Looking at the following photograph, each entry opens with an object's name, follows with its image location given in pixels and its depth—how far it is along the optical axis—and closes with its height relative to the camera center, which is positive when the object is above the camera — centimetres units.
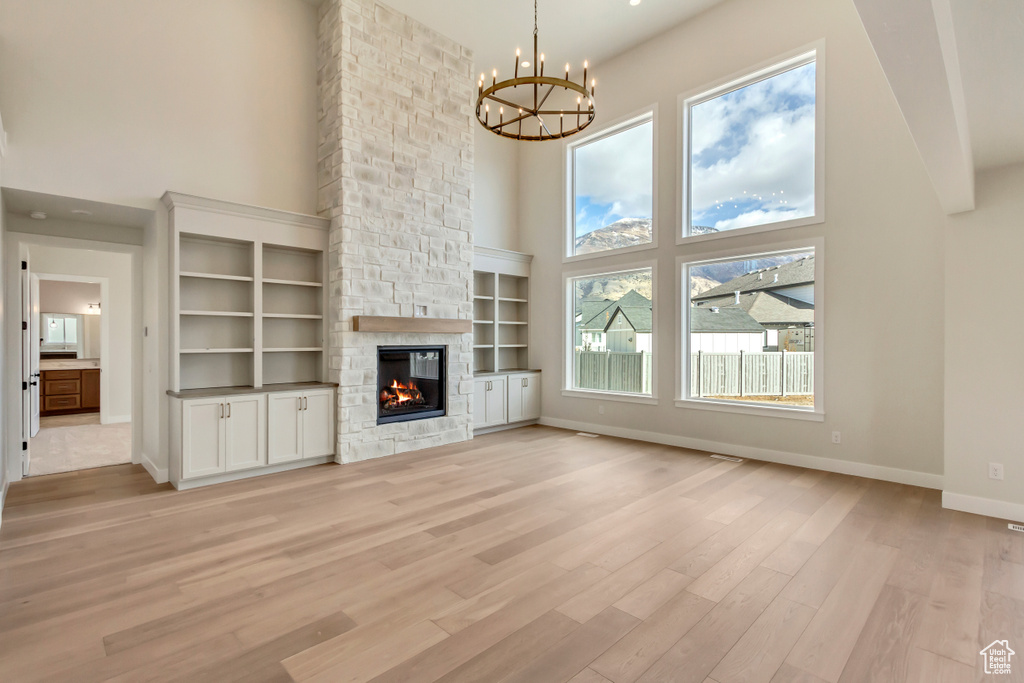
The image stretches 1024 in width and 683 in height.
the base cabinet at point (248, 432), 438 -87
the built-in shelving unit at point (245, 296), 471 +47
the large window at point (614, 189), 649 +207
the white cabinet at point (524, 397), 725 -83
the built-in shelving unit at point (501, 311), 729 +45
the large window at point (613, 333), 648 +11
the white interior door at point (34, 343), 587 -3
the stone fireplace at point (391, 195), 532 +167
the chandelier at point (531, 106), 723 +349
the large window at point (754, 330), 510 +12
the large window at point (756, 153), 509 +205
